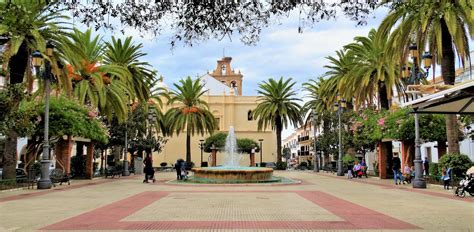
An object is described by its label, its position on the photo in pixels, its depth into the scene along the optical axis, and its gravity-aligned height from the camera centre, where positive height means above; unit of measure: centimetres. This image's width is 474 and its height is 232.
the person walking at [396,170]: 2448 -61
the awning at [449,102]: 869 +122
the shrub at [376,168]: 3450 -72
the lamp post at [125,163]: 3631 -23
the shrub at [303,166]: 5638 -85
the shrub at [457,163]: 2076 -22
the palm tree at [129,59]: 3678 +801
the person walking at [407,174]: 2520 -85
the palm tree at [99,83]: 2919 +503
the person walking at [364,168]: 3327 -70
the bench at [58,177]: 2253 -81
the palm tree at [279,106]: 5156 +582
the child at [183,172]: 2802 -74
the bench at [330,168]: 4262 -91
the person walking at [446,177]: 1986 -83
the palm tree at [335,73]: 3934 +737
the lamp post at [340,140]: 3600 +142
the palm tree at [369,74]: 3016 +563
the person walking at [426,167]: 2853 -54
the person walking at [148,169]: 2696 -53
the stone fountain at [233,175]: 2534 -87
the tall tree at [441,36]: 2098 +585
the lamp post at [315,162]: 4635 -36
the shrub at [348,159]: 3608 -6
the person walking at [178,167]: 2791 -43
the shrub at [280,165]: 5170 -65
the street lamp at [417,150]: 2130 +36
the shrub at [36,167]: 2505 -35
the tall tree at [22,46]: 2088 +524
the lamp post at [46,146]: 2070 +65
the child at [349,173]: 3164 -96
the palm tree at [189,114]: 5041 +501
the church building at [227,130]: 7119 +441
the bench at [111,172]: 3259 -82
